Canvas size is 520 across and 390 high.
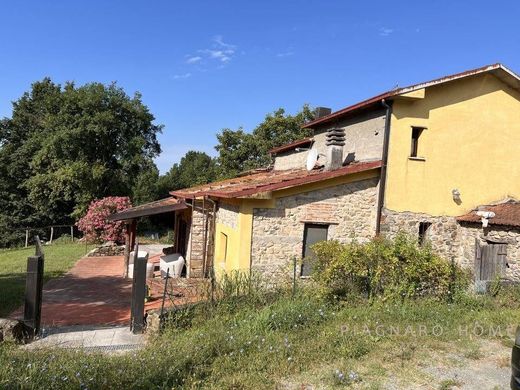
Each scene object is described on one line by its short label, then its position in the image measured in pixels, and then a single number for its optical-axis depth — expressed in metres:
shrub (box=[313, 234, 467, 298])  8.39
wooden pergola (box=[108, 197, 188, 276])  13.65
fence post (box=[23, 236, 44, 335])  7.45
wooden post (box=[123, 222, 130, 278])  14.77
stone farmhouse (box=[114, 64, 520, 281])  10.47
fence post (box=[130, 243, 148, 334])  7.83
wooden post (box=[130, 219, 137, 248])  16.17
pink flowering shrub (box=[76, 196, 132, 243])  23.65
